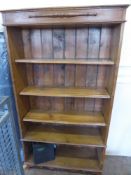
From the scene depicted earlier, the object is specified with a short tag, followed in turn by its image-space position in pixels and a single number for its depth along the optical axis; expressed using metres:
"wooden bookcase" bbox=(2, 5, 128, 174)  1.20
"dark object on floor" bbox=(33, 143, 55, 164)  1.71
